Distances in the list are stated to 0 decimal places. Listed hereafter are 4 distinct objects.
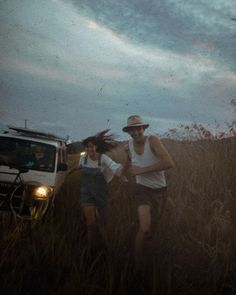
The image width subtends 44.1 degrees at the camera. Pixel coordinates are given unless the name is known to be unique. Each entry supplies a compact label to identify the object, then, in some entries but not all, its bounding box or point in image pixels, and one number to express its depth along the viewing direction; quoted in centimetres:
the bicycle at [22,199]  426
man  328
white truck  434
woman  395
